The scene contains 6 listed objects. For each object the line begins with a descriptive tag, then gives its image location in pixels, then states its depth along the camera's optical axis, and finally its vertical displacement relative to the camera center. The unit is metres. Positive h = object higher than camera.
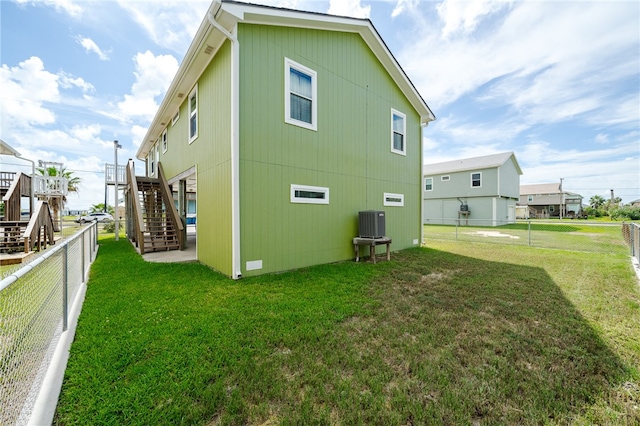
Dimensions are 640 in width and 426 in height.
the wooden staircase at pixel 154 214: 8.47 -0.11
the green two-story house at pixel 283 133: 5.24 +1.96
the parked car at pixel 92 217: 25.41 -0.62
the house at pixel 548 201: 38.56 +1.61
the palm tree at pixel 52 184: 16.97 +2.39
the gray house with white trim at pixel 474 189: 20.86 +1.94
